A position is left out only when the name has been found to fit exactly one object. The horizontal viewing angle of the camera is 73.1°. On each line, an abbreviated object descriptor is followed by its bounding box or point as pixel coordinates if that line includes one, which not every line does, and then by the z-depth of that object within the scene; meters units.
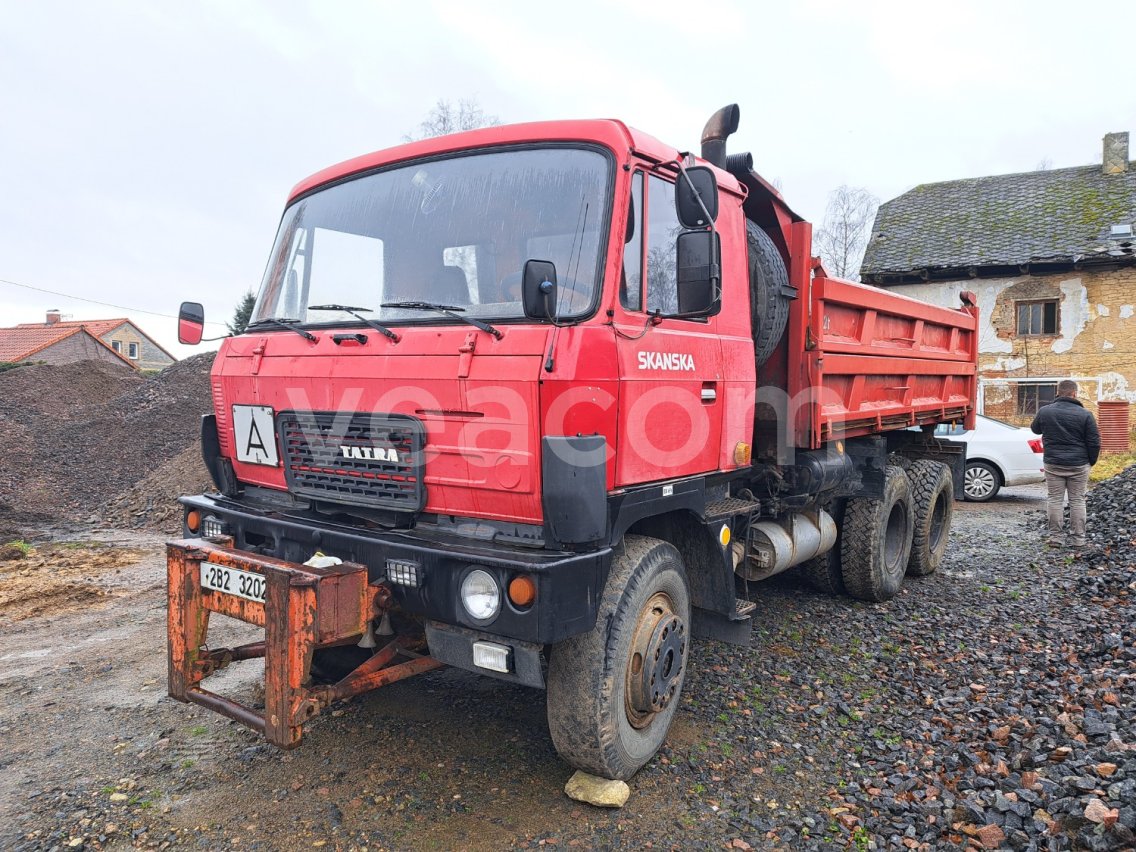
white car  11.95
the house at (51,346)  34.94
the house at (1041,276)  18.08
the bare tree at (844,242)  38.06
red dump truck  2.89
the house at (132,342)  51.44
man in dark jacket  8.63
